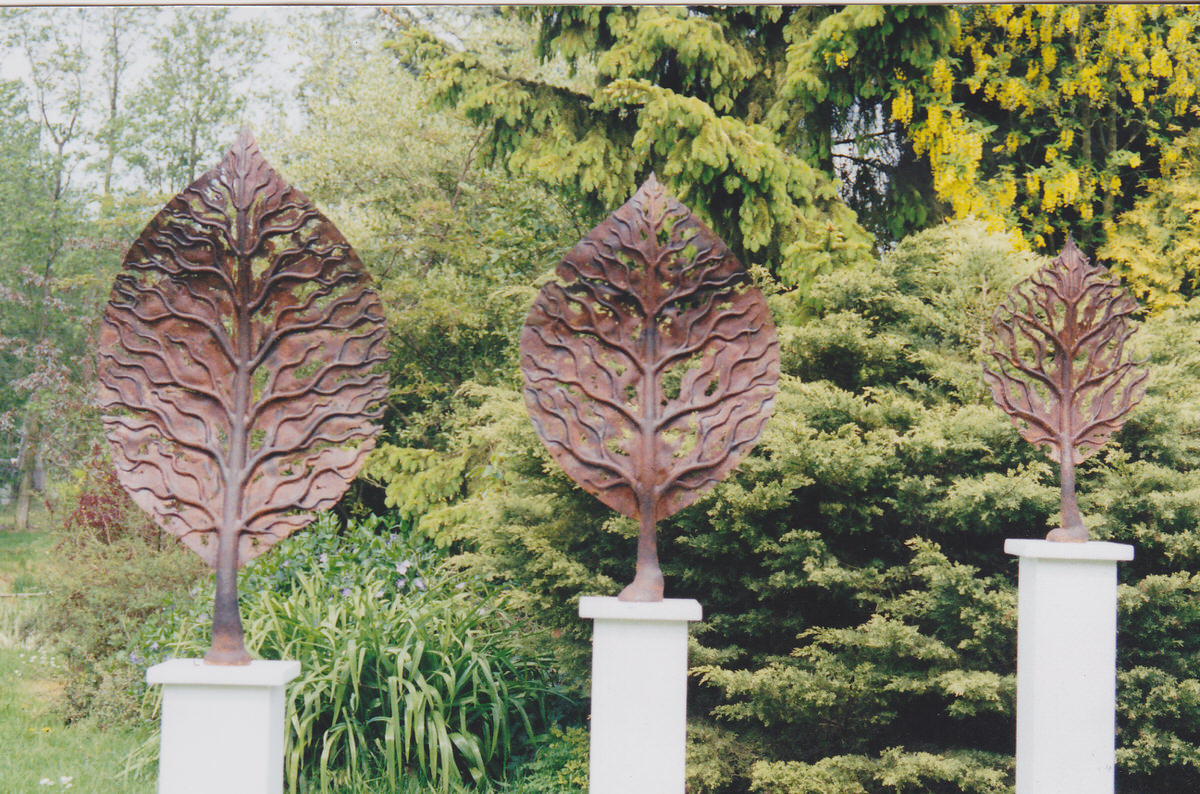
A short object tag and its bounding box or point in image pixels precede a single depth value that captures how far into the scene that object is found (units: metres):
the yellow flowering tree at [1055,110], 5.39
